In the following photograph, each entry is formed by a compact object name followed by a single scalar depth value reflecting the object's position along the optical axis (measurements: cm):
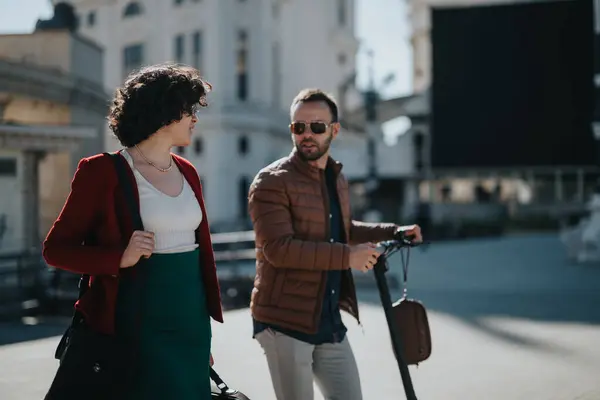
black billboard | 3562
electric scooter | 364
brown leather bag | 372
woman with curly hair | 272
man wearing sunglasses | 354
